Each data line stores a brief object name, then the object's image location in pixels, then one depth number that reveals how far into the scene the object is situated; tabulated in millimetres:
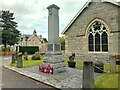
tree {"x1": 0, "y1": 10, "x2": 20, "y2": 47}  22511
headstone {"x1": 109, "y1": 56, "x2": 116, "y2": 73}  5982
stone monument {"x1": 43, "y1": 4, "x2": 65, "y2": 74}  6535
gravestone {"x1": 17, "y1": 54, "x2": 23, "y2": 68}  8300
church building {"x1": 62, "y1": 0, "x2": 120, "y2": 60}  9371
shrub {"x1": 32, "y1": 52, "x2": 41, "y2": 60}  12662
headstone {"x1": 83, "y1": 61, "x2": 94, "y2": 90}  3780
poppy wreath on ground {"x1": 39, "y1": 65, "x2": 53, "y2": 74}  6309
